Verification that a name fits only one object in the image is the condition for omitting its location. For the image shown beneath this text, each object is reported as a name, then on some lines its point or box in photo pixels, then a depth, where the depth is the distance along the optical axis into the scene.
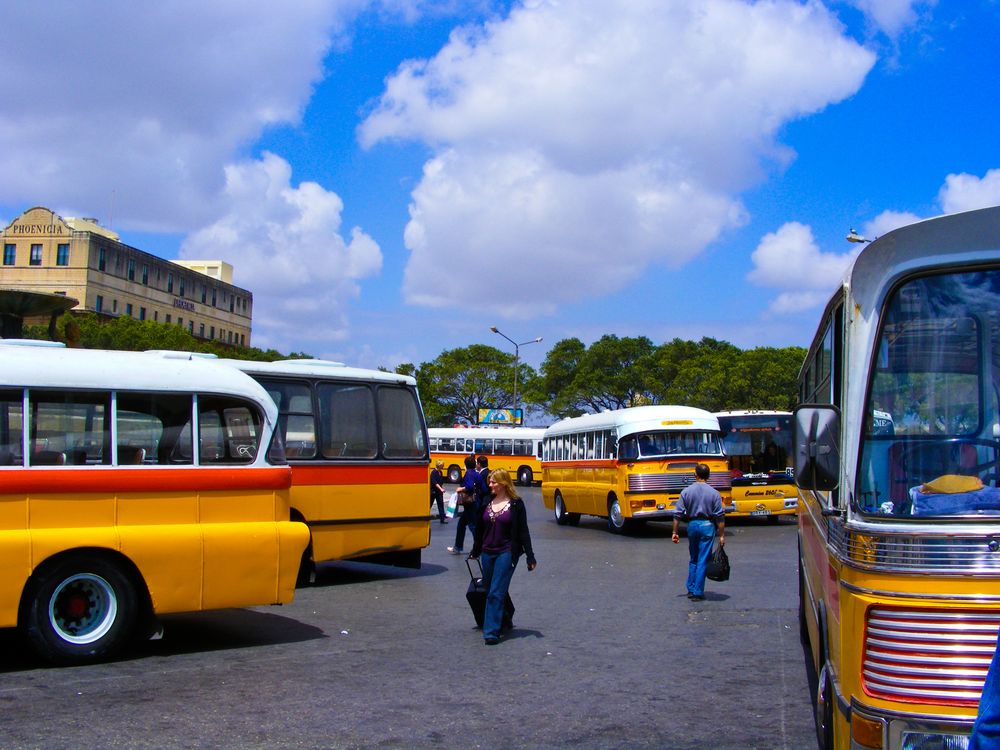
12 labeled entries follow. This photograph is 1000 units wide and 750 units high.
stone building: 91.94
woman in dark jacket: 10.30
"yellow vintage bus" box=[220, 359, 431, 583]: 14.27
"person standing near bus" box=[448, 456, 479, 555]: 18.03
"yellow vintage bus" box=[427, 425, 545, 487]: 55.66
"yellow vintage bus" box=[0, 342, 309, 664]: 8.77
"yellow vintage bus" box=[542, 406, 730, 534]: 23.09
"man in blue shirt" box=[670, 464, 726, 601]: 12.91
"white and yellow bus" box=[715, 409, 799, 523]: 28.42
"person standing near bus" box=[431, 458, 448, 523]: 25.56
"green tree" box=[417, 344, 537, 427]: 86.50
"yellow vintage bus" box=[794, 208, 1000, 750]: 4.23
